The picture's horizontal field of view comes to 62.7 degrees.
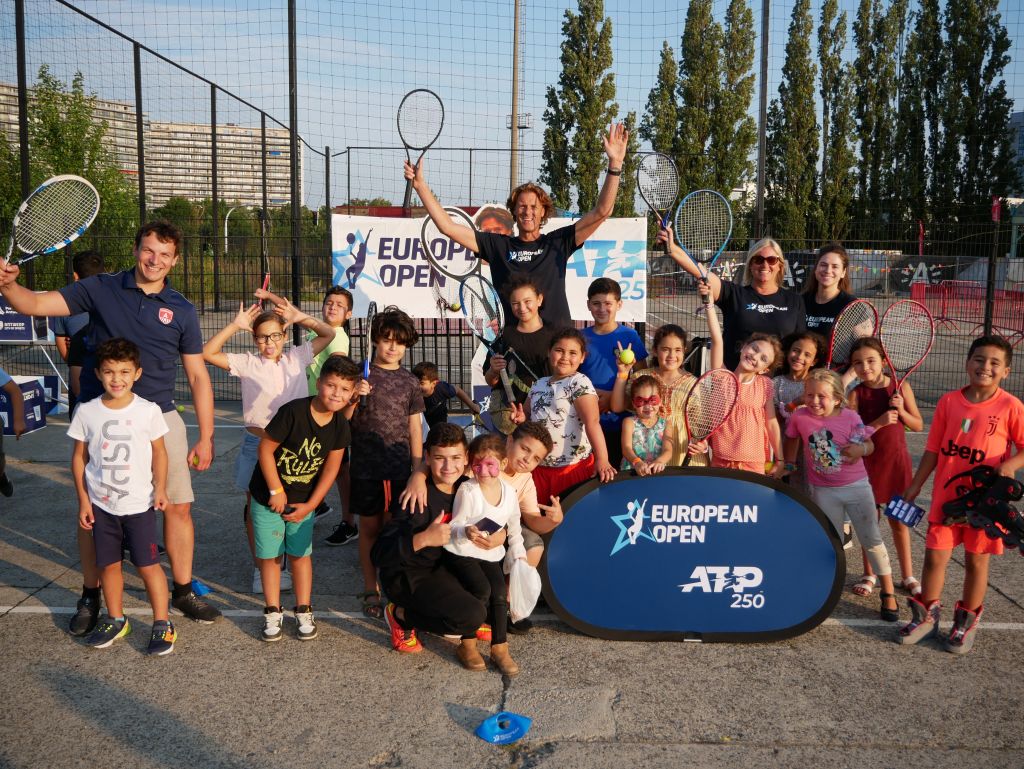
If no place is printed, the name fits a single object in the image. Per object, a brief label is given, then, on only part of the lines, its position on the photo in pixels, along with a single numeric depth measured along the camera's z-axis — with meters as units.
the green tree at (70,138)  20.30
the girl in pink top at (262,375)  5.03
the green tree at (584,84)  30.00
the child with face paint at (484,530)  3.93
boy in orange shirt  4.04
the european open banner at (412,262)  9.35
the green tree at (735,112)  25.70
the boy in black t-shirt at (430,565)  3.91
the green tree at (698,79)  28.52
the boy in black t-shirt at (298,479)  4.15
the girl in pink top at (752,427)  4.50
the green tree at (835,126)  32.31
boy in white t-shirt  3.96
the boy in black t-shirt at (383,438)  4.54
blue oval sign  4.17
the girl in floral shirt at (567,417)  4.34
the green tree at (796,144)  31.56
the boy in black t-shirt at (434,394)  5.61
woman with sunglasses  5.16
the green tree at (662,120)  28.36
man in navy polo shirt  4.12
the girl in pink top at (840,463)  4.46
